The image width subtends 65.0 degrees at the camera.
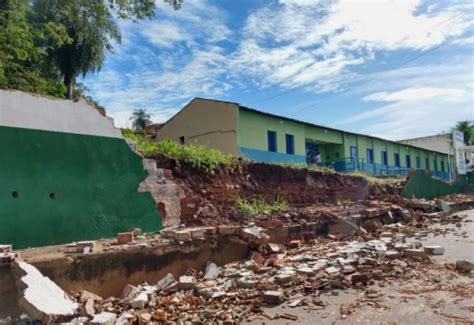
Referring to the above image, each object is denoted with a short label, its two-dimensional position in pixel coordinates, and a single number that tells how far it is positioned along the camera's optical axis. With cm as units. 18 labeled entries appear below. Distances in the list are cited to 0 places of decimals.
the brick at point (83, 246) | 565
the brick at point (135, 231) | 707
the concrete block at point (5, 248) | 494
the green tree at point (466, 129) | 4744
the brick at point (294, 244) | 872
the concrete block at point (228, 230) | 752
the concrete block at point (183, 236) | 679
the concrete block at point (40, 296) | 402
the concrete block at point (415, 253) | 697
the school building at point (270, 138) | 2038
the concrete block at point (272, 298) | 482
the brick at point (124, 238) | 640
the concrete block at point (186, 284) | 554
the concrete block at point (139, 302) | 476
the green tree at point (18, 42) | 921
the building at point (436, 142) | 4544
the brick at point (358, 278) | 551
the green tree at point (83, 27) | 1014
